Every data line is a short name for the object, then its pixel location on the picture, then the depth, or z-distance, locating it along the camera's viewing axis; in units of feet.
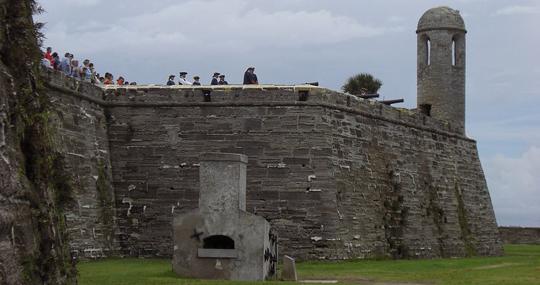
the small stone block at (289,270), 65.41
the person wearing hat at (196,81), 95.85
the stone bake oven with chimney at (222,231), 64.59
